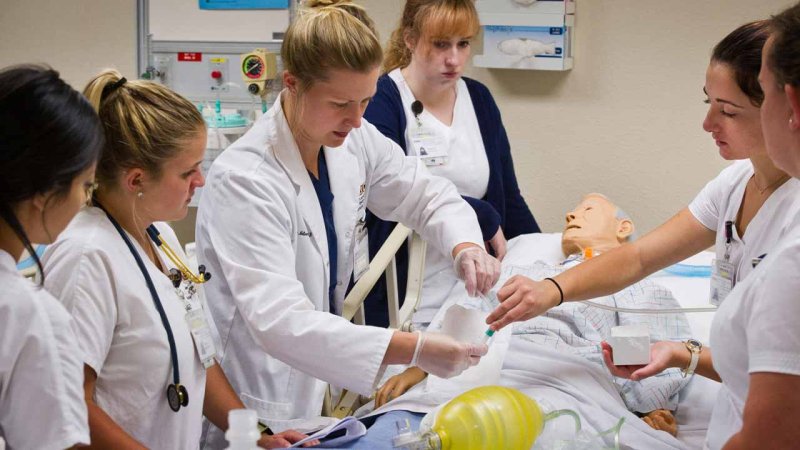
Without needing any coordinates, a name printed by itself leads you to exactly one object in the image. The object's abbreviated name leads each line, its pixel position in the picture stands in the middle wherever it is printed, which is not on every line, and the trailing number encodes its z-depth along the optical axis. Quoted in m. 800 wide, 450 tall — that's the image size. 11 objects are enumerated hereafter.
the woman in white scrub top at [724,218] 1.87
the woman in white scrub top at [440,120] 3.18
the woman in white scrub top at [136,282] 1.53
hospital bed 2.29
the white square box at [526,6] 3.97
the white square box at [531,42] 3.99
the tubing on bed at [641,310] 2.46
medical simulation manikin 2.24
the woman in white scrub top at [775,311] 1.22
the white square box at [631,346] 1.98
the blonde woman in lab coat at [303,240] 1.89
